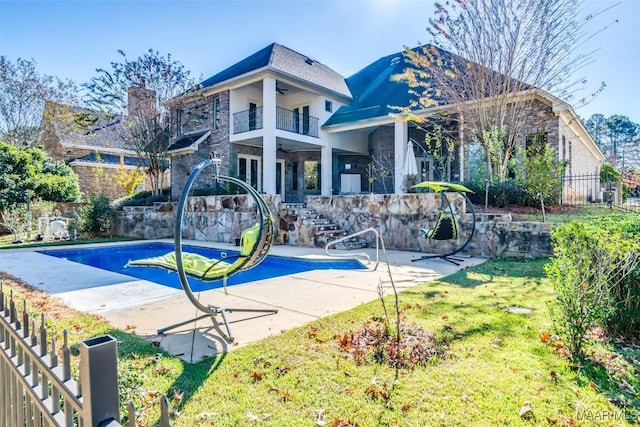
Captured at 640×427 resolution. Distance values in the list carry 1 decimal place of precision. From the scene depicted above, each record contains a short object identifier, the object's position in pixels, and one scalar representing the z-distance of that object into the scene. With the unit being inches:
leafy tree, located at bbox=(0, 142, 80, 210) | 644.7
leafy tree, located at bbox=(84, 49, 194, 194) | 653.9
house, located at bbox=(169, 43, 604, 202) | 631.8
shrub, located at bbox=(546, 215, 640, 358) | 115.8
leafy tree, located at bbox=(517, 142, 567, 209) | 401.3
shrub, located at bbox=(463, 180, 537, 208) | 430.9
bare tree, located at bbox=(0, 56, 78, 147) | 926.4
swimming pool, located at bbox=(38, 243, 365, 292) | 312.5
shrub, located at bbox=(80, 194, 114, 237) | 609.3
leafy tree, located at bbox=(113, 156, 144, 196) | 893.8
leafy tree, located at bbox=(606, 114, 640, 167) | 1859.0
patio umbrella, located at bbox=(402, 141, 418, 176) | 523.5
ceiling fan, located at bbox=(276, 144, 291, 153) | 807.6
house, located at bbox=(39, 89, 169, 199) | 968.9
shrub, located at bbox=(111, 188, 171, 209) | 682.4
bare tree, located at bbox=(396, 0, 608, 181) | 467.5
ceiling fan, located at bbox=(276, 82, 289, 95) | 747.7
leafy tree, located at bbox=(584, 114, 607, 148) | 1886.1
